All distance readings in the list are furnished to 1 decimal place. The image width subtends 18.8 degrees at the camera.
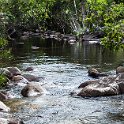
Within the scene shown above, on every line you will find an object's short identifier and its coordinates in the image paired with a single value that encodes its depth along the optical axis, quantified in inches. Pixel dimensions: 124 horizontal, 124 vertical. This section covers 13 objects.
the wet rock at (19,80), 808.8
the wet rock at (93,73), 889.6
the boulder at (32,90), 691.1
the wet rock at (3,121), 483.9
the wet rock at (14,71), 891.4
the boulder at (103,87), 678.5
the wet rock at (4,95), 662.8
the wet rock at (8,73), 854.0
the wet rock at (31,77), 854.8
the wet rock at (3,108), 577.1
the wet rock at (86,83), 737.2
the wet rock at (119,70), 889.7
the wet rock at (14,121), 489.4
